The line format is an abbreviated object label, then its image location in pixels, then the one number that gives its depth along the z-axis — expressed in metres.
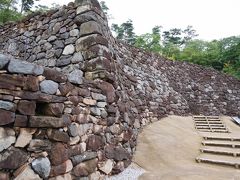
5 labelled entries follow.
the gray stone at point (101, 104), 3.64
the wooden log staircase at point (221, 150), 4.52
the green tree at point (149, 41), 19.18
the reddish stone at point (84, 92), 3.20
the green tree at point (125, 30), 26.31
